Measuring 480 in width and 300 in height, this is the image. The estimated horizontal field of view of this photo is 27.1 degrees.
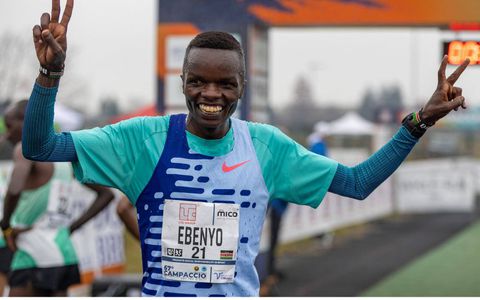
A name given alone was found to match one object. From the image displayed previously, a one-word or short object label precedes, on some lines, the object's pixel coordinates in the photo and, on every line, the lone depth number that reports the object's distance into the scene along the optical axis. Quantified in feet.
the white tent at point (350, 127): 107.96
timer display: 26.35
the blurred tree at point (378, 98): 211.06
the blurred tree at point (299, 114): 146.67
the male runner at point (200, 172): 10.80
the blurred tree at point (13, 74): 72.56
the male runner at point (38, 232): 21.04
